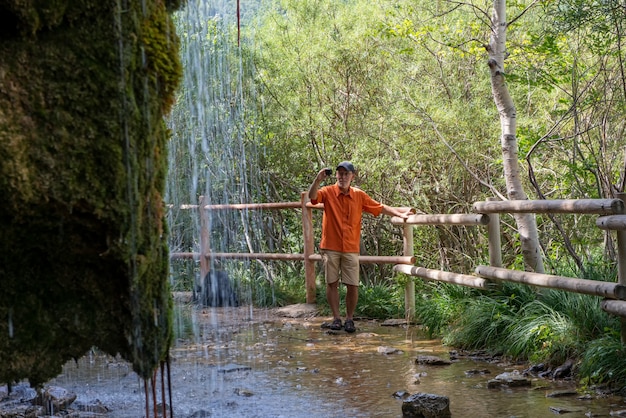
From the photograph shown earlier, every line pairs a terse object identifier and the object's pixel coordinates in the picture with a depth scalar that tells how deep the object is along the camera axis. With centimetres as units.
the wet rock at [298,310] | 996
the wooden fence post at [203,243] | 1184
